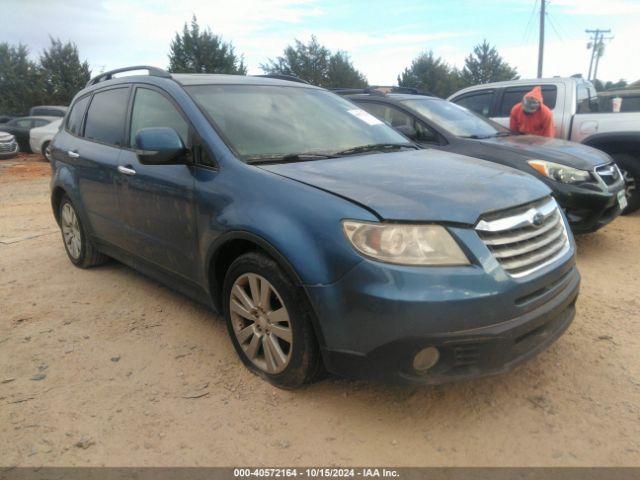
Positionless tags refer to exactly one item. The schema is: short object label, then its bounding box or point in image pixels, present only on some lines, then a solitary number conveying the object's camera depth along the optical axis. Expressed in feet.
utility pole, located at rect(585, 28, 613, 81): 165.17
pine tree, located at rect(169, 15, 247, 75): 113.39
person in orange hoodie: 20.71
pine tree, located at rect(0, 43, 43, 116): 102.01
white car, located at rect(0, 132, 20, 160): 53.83
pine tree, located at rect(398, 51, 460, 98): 146.72
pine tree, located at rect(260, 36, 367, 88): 136.77
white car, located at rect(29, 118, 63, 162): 52.90
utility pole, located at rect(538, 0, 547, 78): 88.94
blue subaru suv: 7.10
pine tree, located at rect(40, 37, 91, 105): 105.81
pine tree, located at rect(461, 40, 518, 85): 154.51
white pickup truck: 20.29
